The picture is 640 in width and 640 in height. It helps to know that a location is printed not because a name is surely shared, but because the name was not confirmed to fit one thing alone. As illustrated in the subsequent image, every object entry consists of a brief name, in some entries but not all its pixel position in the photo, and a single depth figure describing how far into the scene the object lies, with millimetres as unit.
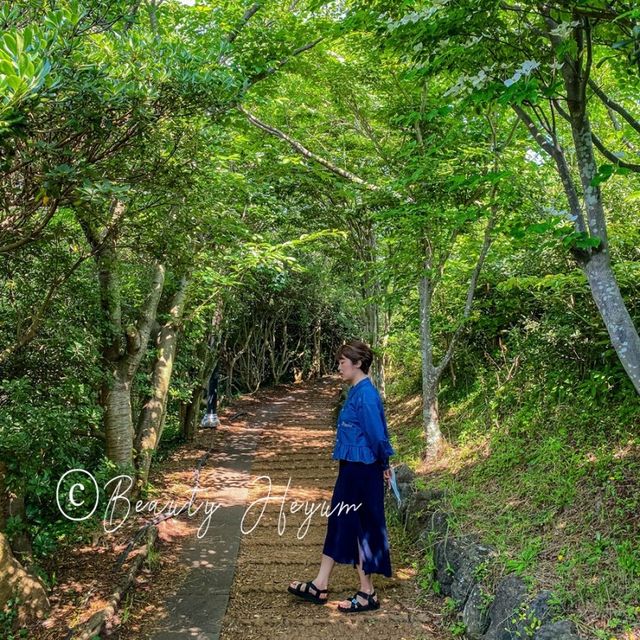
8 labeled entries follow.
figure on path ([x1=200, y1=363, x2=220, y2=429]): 10430
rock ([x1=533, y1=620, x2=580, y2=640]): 2453
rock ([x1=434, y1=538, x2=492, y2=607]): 3387
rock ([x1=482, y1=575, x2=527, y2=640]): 2816
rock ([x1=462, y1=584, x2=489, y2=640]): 3061
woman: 3527
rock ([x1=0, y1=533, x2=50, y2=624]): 3230
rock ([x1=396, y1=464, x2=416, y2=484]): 5478
